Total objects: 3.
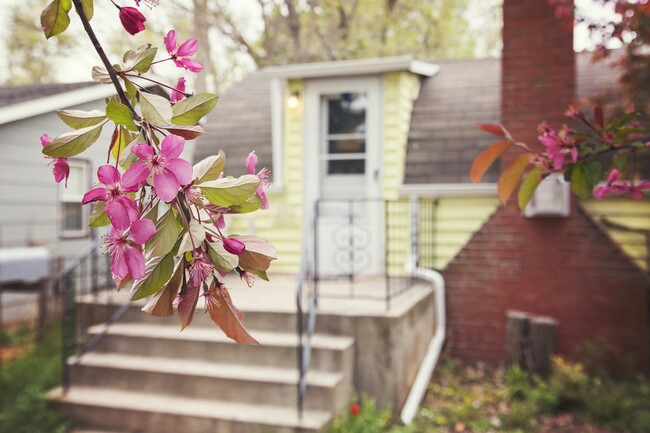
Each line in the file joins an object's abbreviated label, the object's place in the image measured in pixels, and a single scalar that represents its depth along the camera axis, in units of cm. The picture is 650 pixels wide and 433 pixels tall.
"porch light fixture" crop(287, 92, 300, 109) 608
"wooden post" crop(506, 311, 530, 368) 486
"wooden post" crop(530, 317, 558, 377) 477
